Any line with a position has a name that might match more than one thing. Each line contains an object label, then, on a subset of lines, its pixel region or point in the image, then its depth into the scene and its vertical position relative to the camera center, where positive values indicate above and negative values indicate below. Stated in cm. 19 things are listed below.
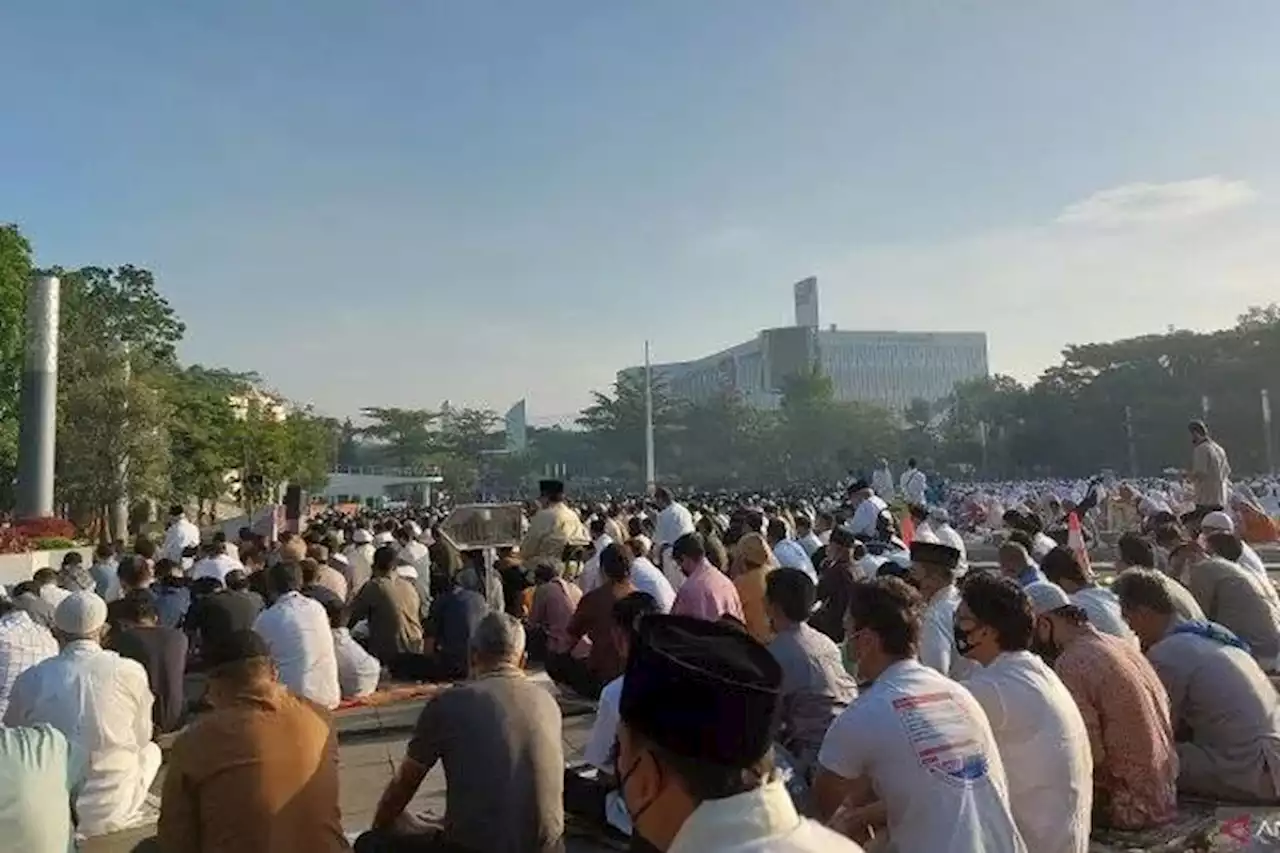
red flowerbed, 1661 -46
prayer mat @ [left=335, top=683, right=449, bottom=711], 778 -150
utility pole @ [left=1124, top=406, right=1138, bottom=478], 5328 +181
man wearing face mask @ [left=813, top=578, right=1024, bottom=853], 275 -75
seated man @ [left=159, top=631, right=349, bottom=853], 304 -79
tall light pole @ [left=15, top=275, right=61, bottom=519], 2106 +175
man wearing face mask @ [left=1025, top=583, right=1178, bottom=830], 415 -97
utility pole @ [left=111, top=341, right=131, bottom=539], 2362 +36
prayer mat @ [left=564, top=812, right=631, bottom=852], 474 -156
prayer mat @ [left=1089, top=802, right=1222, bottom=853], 407 -139
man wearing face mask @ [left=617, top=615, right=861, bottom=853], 148 -38
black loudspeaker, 2346 -9
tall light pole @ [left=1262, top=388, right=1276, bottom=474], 4566 +213
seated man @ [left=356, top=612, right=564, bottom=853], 345 -88
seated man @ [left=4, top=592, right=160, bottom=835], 469 -90
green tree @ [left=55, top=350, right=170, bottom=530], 2348 +142
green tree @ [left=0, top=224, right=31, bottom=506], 2406 +421
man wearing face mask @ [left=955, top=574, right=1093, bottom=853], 336 -80
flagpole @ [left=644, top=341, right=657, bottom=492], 5700 +308
